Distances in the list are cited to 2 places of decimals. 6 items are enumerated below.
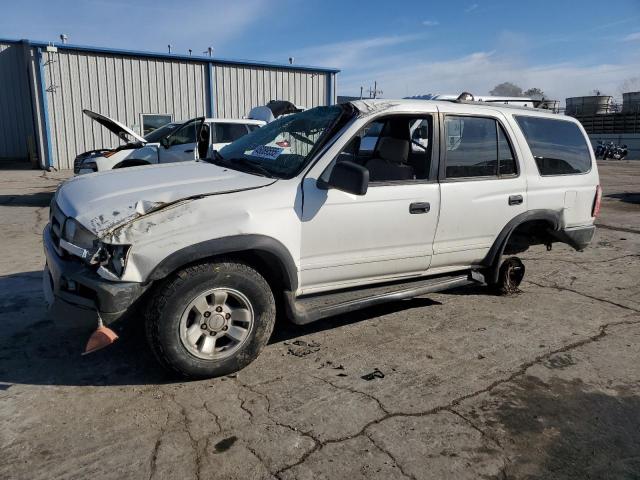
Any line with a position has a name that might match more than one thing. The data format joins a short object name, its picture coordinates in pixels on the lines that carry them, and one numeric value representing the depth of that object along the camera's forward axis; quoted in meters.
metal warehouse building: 17.52
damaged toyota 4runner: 2.91
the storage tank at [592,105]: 38.47
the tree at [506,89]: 24.03
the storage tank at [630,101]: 38.66
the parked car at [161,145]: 9.65
